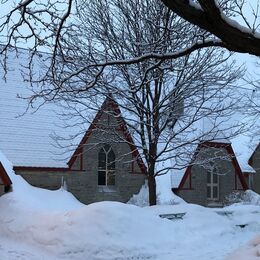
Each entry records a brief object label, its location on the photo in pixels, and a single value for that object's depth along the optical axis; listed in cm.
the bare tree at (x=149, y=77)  1309
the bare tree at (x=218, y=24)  545
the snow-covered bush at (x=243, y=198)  1884
